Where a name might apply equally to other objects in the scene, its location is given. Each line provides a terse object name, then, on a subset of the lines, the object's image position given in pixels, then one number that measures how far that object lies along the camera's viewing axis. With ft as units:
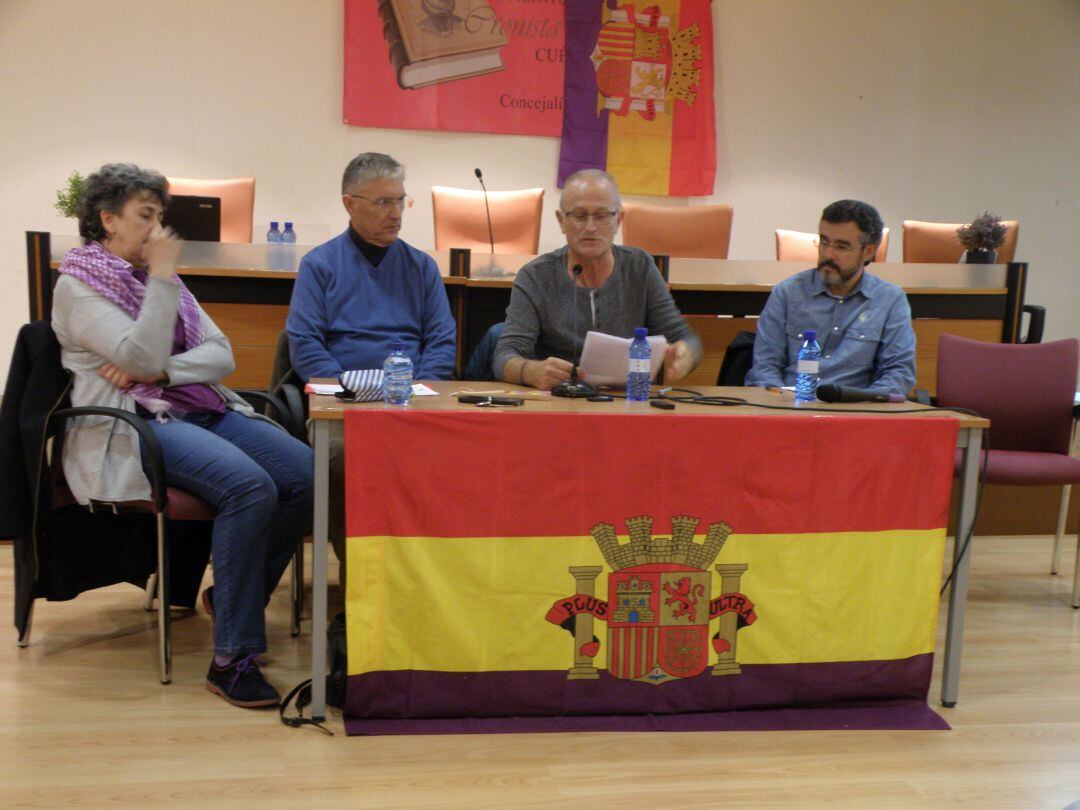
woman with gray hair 7.09
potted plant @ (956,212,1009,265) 14.84
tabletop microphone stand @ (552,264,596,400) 7.47
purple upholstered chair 10.39
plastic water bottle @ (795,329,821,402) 8.08
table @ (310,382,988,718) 6.51
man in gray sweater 8.86
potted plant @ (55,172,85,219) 14.33
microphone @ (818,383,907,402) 7.63
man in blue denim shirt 9.60
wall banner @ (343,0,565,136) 19.04
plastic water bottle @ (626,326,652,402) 7.45
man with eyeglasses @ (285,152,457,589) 8.98
